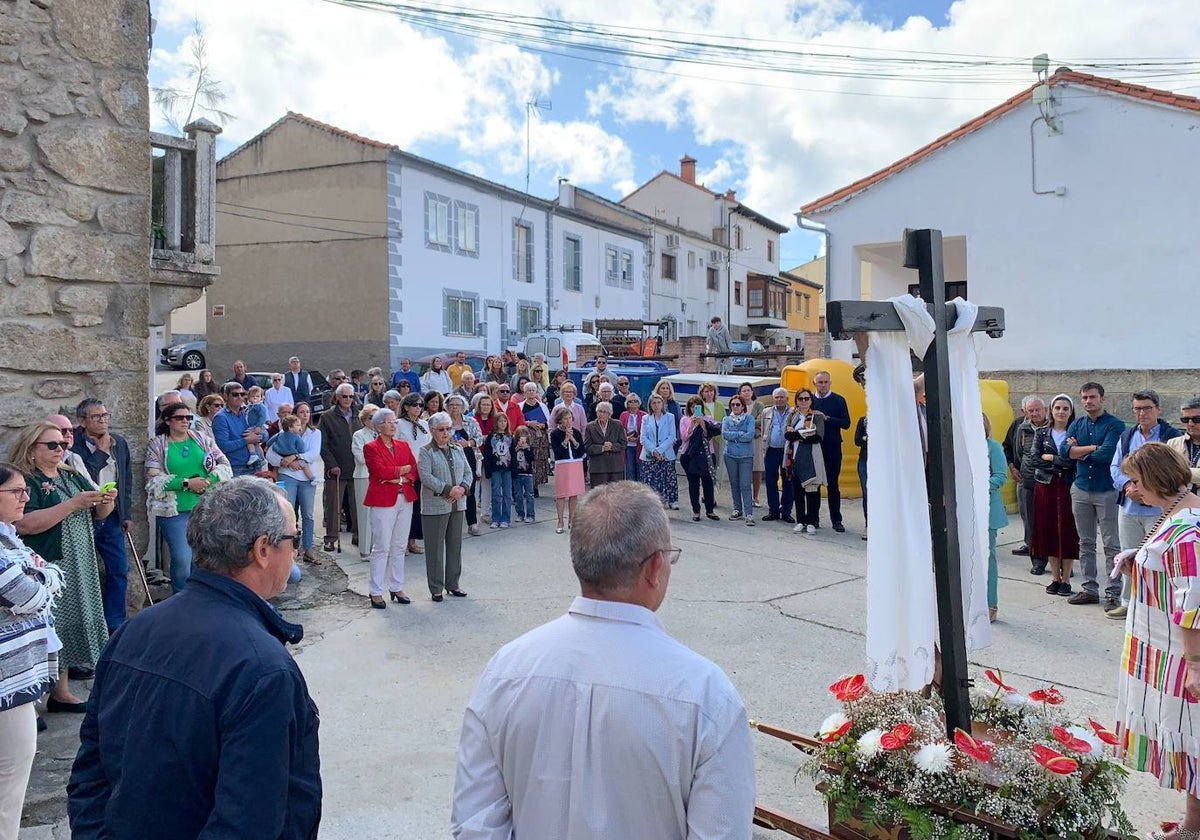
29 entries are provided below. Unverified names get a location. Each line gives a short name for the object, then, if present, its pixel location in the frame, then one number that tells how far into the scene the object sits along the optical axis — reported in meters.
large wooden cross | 3.30
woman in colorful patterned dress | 3.57
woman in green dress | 5.18
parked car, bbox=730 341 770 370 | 21.00
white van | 22.66
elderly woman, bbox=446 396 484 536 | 10.22
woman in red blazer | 7.69
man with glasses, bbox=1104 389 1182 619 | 6.88
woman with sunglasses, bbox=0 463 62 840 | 3.31
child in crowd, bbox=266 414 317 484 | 9.09
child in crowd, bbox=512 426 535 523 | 11.36
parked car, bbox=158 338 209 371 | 29.55
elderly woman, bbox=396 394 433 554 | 8.78
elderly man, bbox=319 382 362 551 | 10.02
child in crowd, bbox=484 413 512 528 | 11.25
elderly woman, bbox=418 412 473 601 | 7.78
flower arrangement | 3.12
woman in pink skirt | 11.13
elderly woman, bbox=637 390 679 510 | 11.92
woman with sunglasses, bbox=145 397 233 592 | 6.62
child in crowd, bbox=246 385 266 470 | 9.16
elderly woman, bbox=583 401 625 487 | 11.34
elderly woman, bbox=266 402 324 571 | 9.05
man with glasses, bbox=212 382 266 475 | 9.02
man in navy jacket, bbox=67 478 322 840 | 1.89
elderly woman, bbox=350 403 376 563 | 9.02
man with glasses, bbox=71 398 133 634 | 5.91
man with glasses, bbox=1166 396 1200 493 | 6.77
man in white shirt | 1.80
